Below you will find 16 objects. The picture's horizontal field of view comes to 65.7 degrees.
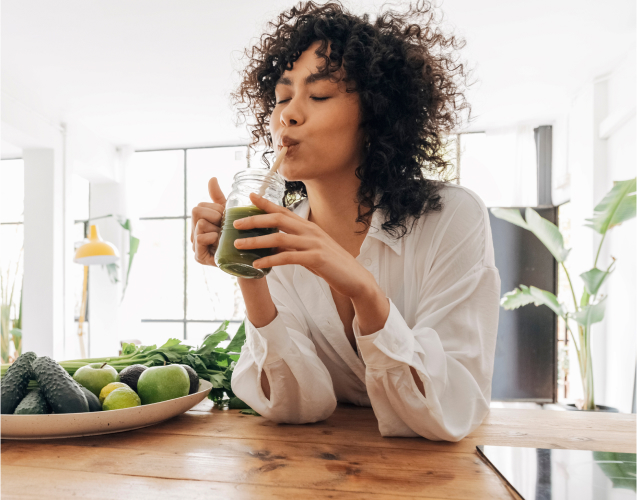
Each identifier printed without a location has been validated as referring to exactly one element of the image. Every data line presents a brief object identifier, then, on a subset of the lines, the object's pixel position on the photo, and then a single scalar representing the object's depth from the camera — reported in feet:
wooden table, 2.18
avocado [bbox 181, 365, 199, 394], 3.44
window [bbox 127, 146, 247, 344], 25.03
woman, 2.87
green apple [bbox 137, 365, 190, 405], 3.17
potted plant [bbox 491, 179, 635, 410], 12.21
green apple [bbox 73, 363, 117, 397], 3.21
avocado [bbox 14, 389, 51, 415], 2.77
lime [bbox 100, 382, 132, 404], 3.11
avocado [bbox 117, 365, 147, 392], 3.30
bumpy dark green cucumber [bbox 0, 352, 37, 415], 2.82
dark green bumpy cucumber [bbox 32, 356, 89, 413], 2.80
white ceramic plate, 2.75
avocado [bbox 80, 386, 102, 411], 2.97
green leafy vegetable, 3.82
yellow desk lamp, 15.87
